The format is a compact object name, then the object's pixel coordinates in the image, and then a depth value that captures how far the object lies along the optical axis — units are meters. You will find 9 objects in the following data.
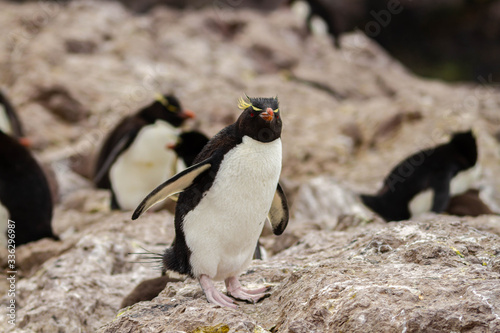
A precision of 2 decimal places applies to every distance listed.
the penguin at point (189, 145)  8.59
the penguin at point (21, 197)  8.66
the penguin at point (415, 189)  10.46
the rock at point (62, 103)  15.27
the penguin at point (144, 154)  10.91
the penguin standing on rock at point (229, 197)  4.96
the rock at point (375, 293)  3.65
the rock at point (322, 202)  10.07
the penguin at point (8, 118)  12.85
